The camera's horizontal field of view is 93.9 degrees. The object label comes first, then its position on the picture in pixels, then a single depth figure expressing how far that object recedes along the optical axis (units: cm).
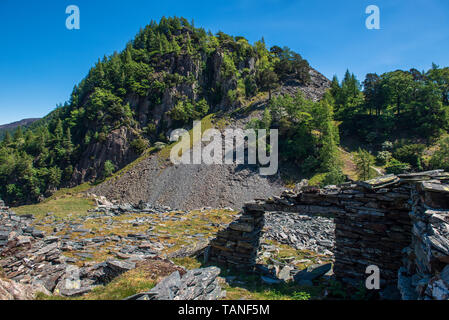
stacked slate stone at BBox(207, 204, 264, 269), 1107
